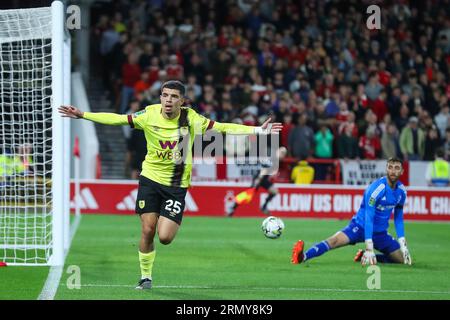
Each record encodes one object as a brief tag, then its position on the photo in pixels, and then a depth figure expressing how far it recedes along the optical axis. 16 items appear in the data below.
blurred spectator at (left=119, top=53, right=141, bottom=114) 25.36
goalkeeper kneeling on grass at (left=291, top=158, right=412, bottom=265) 13.38
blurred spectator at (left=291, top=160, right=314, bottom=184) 24.58
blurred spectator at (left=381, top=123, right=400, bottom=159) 25.72
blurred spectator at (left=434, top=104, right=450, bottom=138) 26.95
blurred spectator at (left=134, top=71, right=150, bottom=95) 25.25
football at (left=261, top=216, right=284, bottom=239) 14.89
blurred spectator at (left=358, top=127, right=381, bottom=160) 25.62
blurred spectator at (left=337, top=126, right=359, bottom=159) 25.02
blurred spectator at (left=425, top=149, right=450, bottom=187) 24.52
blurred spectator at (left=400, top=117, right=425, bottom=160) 25.91
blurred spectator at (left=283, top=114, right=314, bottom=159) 24.70
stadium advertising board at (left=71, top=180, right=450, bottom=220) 23.17
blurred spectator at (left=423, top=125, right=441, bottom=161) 25.95
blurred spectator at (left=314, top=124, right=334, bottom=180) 25.09
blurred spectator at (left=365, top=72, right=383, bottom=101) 26.92
